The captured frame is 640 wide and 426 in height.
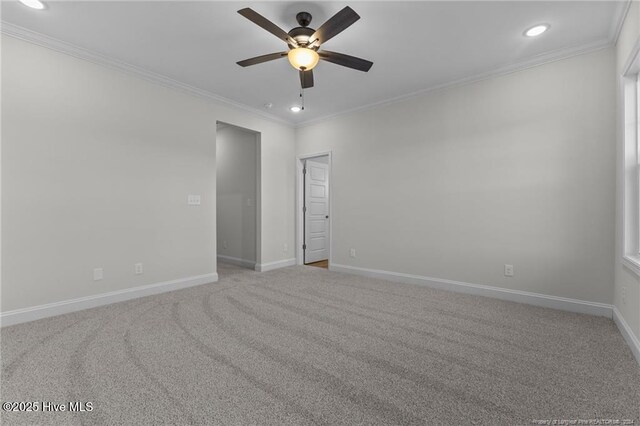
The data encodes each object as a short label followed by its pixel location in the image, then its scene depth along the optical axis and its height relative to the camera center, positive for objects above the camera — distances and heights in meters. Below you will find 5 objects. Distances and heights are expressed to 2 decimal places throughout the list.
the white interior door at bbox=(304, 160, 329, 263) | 5.89 -0.02
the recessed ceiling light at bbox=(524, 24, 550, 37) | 2.66 +1.69
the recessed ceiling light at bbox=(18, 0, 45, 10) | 2.34 +1.72
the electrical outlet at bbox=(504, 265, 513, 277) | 3.42 -0.74
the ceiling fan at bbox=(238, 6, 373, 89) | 2.18 +1.40
